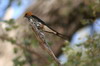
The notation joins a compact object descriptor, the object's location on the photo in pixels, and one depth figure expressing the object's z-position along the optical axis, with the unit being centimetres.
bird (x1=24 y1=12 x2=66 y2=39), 550
